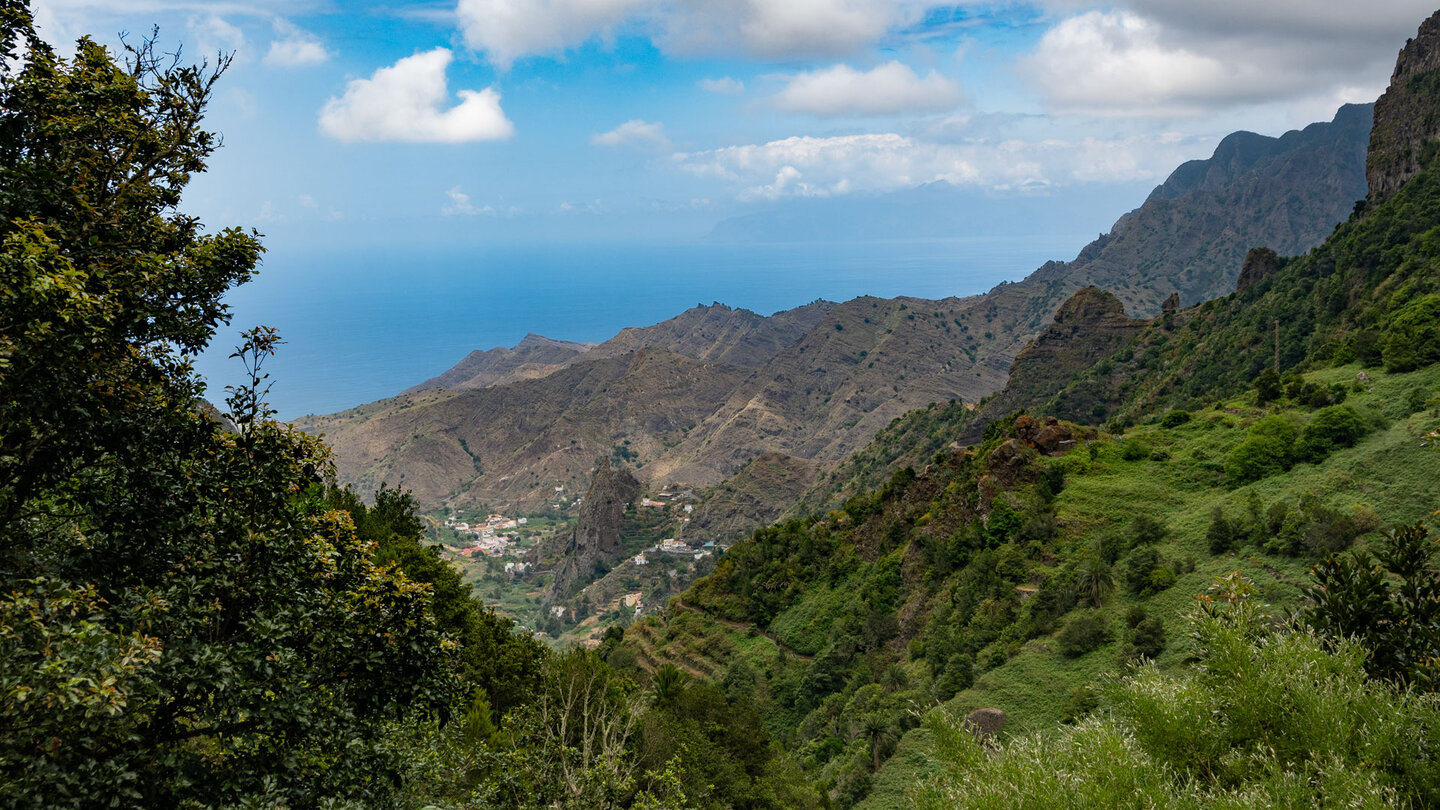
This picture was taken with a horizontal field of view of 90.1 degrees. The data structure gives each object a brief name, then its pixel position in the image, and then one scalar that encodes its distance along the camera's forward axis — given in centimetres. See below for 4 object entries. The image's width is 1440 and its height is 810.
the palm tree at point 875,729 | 3275
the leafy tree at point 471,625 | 2897
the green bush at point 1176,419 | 4516
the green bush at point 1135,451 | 4228
